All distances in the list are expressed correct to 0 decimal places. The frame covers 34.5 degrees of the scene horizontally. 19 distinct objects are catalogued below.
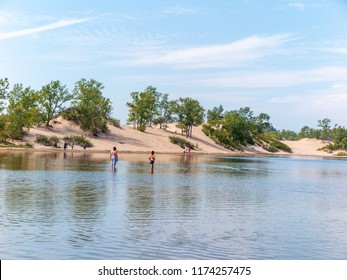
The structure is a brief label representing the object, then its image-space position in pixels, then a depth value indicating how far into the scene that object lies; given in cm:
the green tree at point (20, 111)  8700
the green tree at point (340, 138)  17012
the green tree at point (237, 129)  13775
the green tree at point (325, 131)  19638
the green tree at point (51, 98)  10238
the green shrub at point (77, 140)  9688
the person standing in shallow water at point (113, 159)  4566
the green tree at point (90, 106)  10700
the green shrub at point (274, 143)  15688
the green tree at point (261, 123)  16204
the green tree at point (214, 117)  14325
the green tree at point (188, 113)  13050
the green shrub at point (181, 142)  11869
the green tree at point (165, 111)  12875
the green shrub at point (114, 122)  11962
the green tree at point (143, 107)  11938
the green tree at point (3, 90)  7956
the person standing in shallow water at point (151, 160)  4546
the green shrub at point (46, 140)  9156
